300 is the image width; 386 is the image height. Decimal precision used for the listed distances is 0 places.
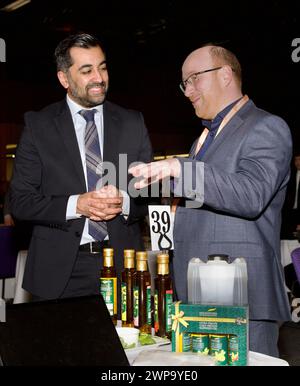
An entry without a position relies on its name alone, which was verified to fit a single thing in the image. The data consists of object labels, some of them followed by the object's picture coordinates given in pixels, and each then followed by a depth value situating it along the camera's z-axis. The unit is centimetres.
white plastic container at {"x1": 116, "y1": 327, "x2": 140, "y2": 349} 139
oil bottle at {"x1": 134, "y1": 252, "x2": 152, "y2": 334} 146
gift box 116
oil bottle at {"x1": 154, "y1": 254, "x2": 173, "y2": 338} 142
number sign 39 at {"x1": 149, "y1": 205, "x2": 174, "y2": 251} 178
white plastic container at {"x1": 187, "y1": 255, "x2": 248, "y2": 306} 122
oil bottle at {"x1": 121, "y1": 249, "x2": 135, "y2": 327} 146
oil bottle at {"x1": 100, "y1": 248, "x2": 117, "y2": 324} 148
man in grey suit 151
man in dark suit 199
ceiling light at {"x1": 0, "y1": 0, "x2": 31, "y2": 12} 770
